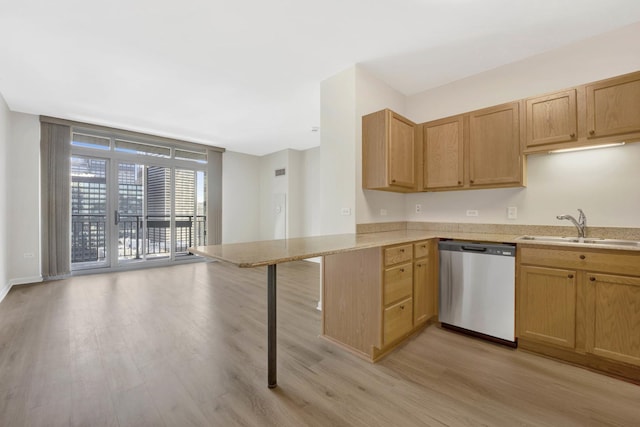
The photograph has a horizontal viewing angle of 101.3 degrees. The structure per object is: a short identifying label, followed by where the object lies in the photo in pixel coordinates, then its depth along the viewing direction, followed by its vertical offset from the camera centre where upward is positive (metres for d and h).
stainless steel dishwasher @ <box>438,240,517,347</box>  2.26 -0.72
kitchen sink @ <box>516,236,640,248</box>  2.12 -0.26
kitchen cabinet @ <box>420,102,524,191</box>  2.58 +0.65
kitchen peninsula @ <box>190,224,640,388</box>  1.53 -0.30
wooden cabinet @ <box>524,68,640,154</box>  2.03 +0.80
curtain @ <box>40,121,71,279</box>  4.45 +0.27
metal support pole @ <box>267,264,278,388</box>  1.70 -0.77
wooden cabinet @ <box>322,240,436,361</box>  2.10 -0.74
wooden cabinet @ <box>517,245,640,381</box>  1.79 -0.71
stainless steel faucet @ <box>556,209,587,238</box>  2.34 -0.11
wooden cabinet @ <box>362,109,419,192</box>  2.72 +0.66
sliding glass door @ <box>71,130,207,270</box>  5.07 +0.17
